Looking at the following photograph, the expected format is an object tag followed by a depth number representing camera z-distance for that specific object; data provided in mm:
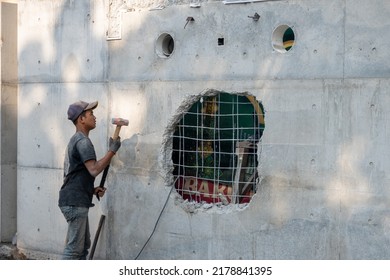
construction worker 7488
